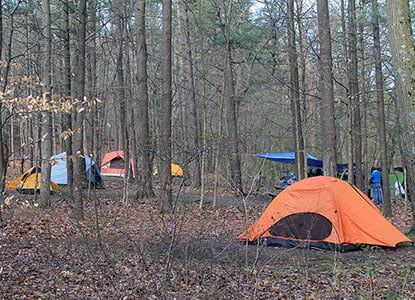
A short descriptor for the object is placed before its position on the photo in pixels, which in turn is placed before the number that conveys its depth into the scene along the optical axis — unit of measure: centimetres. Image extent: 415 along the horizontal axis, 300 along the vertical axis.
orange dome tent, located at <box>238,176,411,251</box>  881
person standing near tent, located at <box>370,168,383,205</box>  1761
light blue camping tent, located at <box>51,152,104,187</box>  1902
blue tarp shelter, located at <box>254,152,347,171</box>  1986
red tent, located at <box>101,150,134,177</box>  2878
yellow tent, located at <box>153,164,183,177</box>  2569
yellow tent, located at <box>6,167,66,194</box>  1689
